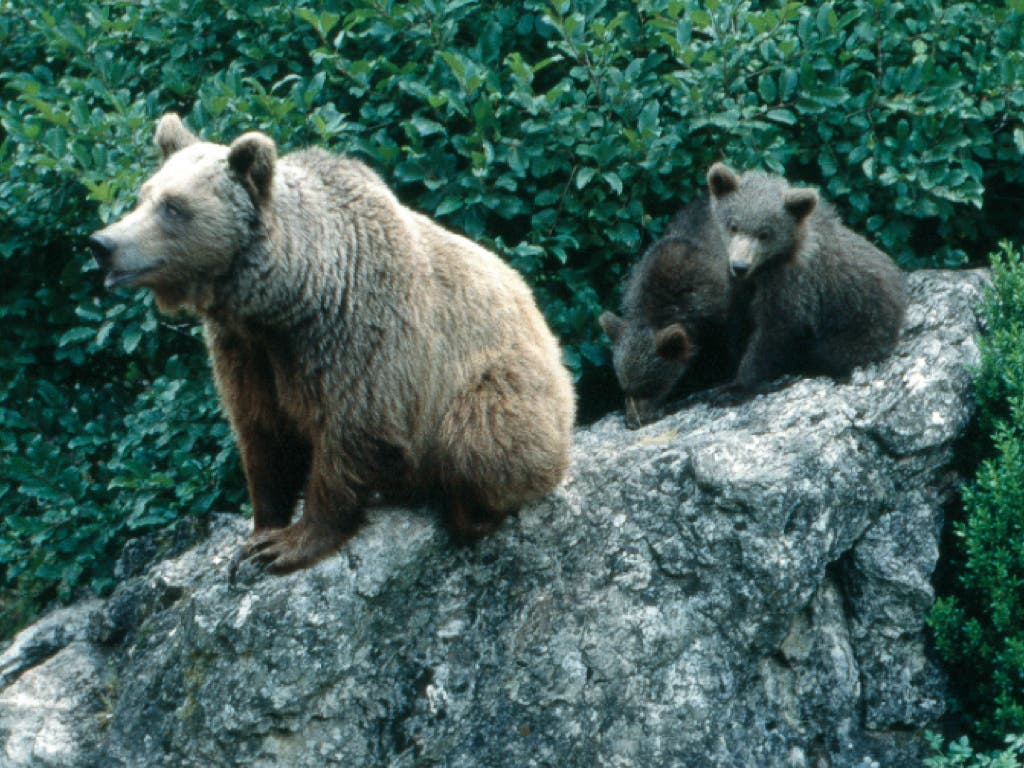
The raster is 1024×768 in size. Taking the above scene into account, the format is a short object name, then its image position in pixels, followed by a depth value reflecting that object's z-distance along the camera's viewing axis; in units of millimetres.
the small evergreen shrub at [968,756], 9461
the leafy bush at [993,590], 10312
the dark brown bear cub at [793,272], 12070
